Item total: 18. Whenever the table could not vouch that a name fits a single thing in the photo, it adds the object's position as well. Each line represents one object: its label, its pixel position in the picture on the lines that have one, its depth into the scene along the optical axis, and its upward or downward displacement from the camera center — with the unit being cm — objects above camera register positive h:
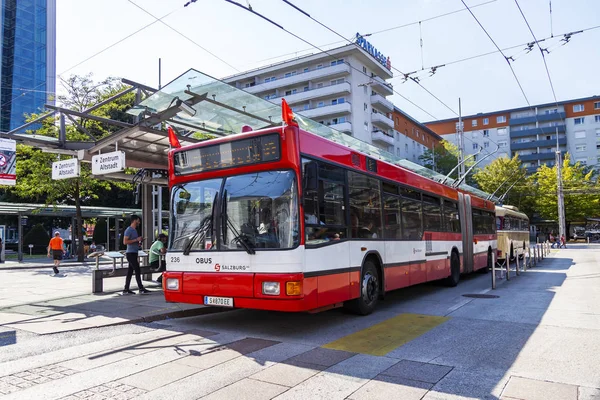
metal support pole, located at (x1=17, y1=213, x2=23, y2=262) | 2616 -24
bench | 1120 -87
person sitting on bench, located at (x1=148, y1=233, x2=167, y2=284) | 1202 -48
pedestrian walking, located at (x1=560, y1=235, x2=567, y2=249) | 4426 -170
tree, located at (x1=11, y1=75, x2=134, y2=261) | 2523 +458
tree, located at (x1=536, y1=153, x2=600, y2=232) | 5716 +331
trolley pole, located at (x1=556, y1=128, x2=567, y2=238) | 4688 +248
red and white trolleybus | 655 +13
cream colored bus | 2105 -31
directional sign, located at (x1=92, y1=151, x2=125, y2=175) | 1086 +183
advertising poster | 1091 +200
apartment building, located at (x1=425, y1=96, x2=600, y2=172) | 7969 +1727
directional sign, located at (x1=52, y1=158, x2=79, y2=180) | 1187 +187
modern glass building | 5522 +2356
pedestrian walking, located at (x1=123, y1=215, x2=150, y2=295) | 1086 -36
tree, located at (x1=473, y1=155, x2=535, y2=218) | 5734 +581
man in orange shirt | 1925 -40
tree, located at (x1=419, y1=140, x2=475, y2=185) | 6788 +1072
